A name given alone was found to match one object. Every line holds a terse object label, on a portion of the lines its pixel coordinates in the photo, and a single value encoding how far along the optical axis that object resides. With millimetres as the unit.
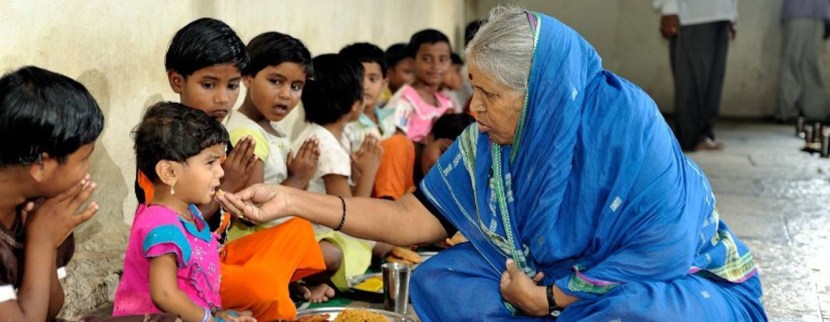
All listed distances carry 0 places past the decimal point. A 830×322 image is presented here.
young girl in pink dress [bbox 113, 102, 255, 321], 2863
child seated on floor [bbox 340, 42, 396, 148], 5246
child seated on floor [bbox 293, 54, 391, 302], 4297
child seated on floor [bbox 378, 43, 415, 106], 6559
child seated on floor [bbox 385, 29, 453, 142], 5984
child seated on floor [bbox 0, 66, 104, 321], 2311
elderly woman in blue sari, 2771
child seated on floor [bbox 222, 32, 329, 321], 3504
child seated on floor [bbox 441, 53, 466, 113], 7233
